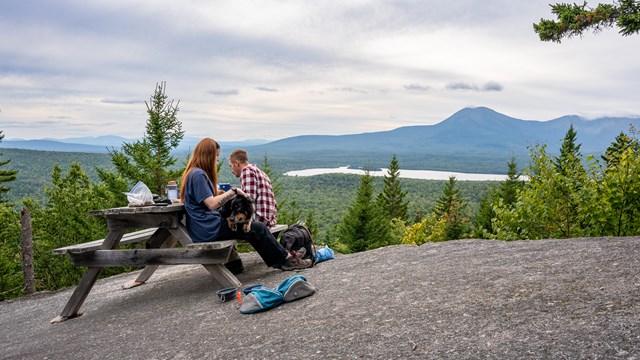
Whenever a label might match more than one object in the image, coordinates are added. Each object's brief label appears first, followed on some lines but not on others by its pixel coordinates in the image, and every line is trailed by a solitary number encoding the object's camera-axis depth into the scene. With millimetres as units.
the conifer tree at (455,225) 30031
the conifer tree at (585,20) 9625
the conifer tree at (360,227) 29906
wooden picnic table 5906
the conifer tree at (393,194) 59719
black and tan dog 5984
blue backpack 4922
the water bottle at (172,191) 6633
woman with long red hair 5887
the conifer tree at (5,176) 36809
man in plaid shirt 6807
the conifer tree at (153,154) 20953
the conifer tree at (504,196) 36844
